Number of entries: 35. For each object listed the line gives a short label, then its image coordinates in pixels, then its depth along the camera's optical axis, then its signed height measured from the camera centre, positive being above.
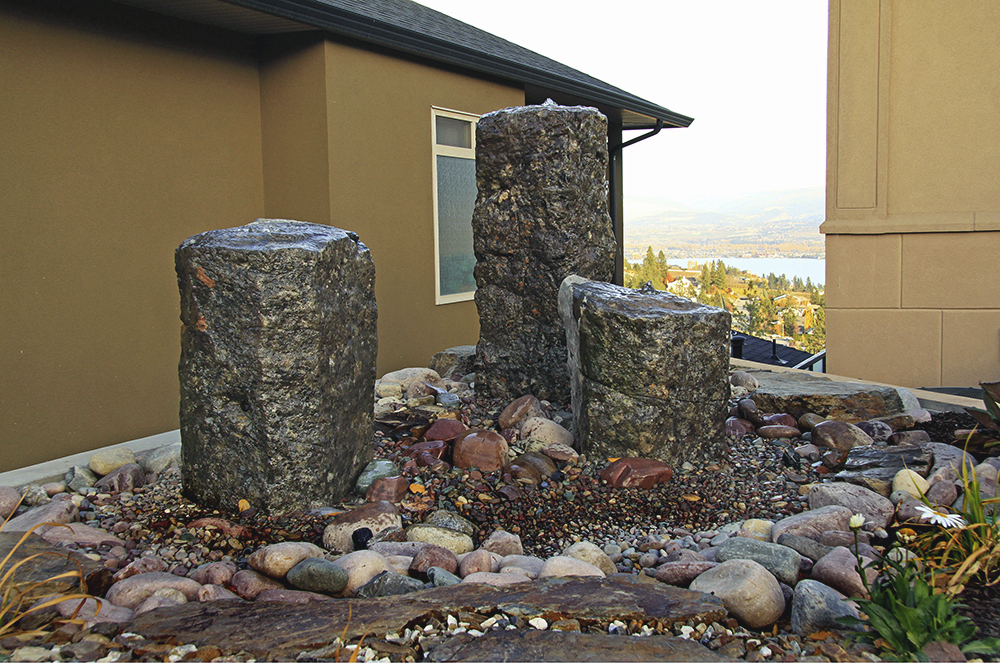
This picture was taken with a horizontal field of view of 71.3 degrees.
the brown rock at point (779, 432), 4.26 -1.08
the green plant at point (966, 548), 2.24 -1.01
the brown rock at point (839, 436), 3.99 -1.05
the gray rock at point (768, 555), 2.52 -1.12
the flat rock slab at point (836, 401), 4.52 -0.96
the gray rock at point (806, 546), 2.66 -1.13
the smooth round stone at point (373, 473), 3.45 -1.05
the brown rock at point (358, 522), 2.94 -1.11
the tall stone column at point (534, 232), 4.44 +0.19
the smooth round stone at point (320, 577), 2.48 -1.10
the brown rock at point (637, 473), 3.52 -1.08
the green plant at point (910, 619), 1.92 -1.03
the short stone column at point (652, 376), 3.58 -0.61
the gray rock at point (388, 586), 2.42 -1.11
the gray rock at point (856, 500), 2.98 -1.10
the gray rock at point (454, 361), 5.72 -0.82
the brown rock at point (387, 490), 3.36 -1.09
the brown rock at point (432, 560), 2.65 -1.13
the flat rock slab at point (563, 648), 1.90 -1.07
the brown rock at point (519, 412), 4.29 -0.93
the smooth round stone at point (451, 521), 3.11 -1.16
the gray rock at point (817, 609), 2.15 -1.10
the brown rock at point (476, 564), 2.66 -1.15
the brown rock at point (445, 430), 4.06 -0.98
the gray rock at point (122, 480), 3.47 -1.05
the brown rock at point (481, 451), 3.75 -1.02
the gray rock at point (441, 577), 2.48 -1.12
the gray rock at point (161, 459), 3.75 -1.02
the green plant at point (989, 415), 3.50 -0.84
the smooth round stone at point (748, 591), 2.24 -1.10
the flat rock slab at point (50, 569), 2.32 -1.03
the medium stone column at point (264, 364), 3.00 -0.42
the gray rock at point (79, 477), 3.52 -1.05
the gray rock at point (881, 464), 3.37 -1.07
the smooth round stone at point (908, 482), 3.18 -1.06
